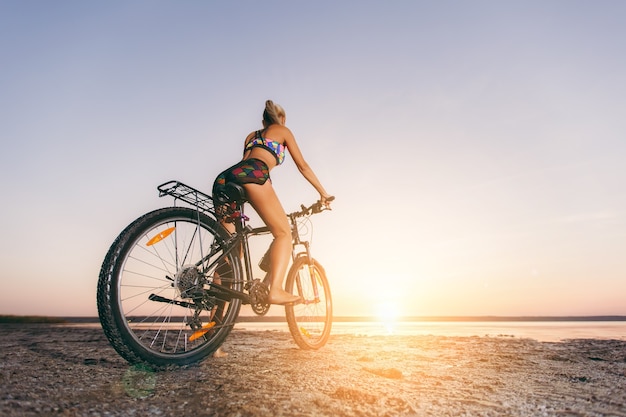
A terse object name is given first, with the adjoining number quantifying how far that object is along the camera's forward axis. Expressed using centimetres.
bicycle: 276
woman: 369
